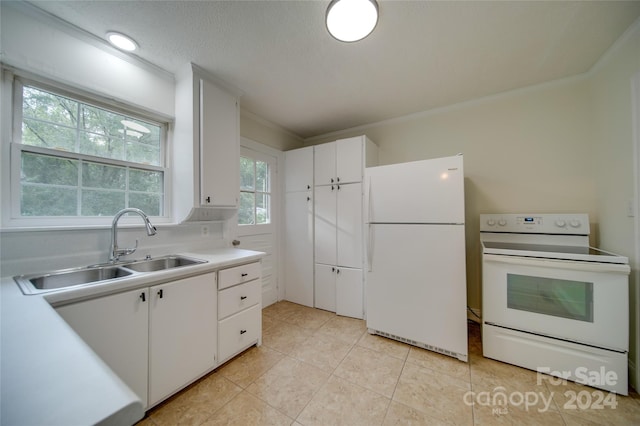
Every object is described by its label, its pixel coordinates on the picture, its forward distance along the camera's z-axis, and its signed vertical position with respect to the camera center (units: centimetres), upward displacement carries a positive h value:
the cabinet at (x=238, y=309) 172 -79
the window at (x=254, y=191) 265 +28
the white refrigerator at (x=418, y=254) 184 -36
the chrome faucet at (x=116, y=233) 154 -14
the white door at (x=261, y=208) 265 +7
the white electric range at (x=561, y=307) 147 -67
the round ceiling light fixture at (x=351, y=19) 125 +114
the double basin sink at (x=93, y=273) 125 -38
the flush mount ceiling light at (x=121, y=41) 150 +120
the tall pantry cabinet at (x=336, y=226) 259 -15
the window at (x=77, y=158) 136 +39
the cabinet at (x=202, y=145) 185 +59
